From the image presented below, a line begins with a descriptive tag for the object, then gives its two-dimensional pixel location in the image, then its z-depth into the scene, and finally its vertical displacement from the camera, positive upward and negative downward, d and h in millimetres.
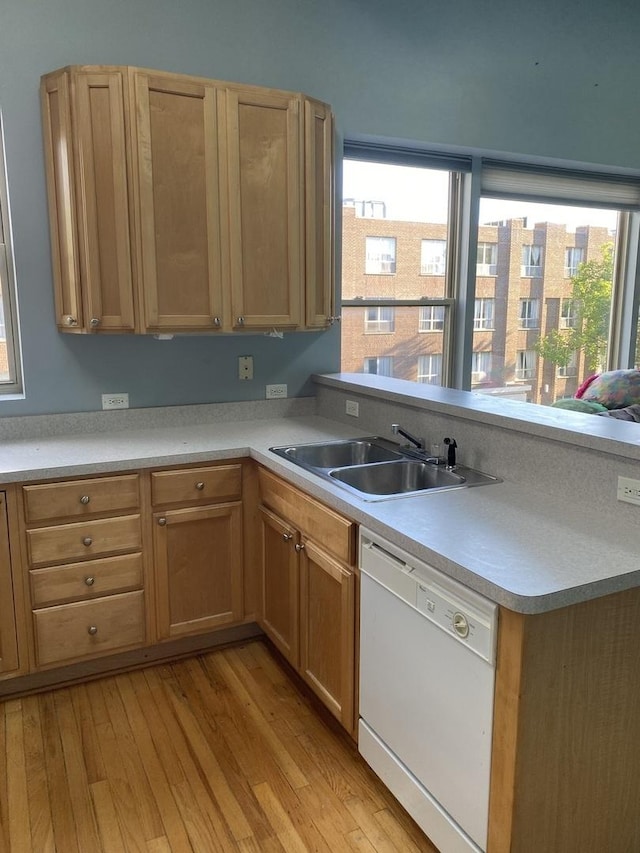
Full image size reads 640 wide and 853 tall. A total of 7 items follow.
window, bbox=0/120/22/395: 2750 -105
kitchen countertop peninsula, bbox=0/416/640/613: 1399 -574
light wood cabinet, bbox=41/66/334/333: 2447 +403
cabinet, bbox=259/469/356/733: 2025 -977
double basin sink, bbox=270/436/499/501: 2262 -597
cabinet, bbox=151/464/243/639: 2553 -971
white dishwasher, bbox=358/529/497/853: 1471 -956
